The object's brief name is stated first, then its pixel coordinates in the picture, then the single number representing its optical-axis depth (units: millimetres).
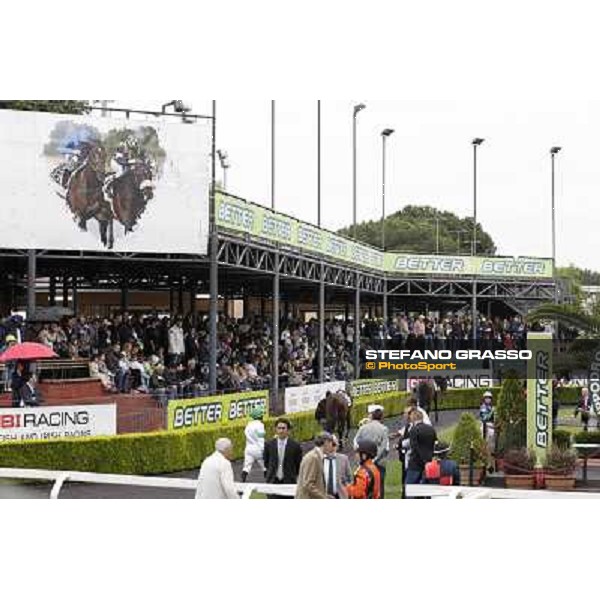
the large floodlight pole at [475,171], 43344
